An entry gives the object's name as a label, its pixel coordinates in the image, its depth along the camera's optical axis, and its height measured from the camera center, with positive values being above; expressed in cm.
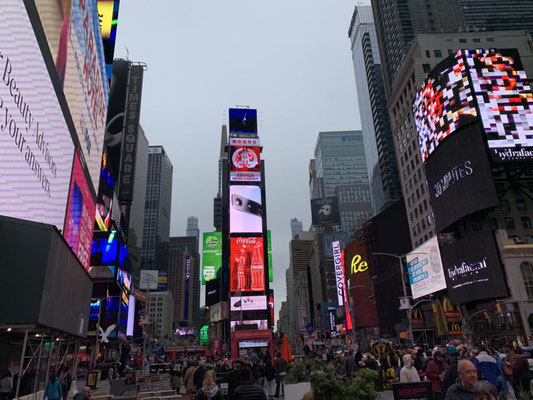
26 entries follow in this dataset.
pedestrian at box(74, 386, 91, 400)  1040 -81
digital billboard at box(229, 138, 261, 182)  7962 +3512
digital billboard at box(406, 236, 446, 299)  6053 +1097
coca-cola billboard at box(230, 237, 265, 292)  7550 +1533
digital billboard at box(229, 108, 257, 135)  8544 +4541
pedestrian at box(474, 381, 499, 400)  453 -50
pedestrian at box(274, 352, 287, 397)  1900 -74
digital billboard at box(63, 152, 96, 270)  1875 +698
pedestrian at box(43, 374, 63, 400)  1388 -87
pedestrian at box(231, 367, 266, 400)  795 -70
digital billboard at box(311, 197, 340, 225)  17550 +5538
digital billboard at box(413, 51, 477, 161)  5647 +3258
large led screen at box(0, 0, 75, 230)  1024 +640
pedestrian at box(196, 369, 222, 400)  894 -70
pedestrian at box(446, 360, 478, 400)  581 -53
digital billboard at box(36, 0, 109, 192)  1451 +1220
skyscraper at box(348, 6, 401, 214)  14362 +7354
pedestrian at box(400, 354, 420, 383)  1152 -65
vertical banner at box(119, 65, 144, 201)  7025 +3587
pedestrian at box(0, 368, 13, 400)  1282 -66
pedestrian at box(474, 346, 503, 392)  1094 -63
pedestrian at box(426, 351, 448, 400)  1325 -80
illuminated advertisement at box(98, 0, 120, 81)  3805 +2877
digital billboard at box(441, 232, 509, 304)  5028 +894
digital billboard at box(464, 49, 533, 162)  5294 +3025
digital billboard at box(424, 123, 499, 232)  5209 +2072
